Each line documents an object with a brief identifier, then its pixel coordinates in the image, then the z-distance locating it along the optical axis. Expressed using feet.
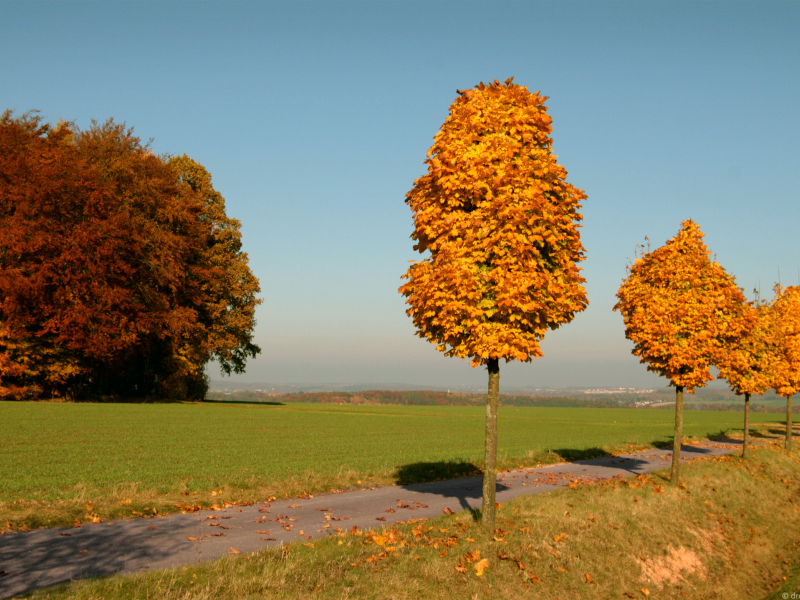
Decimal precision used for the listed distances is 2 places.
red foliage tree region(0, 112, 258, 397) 104.27
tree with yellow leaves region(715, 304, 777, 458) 73.77
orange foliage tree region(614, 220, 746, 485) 47.34
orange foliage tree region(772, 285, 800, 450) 81.56
